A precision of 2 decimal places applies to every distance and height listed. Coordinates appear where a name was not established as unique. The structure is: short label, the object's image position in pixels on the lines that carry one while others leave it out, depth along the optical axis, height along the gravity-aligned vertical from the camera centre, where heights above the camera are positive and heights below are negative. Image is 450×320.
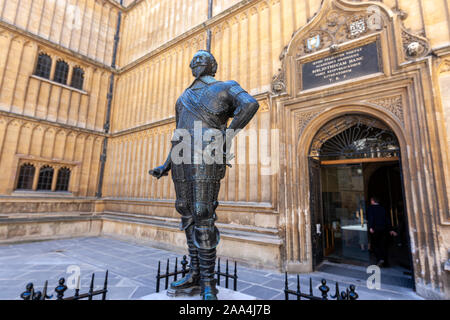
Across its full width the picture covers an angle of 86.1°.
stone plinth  2.45 -1.00
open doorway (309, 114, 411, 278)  5.57 +0.27
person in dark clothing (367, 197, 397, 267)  5.80 -0.68
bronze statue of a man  2.47 +0.42
